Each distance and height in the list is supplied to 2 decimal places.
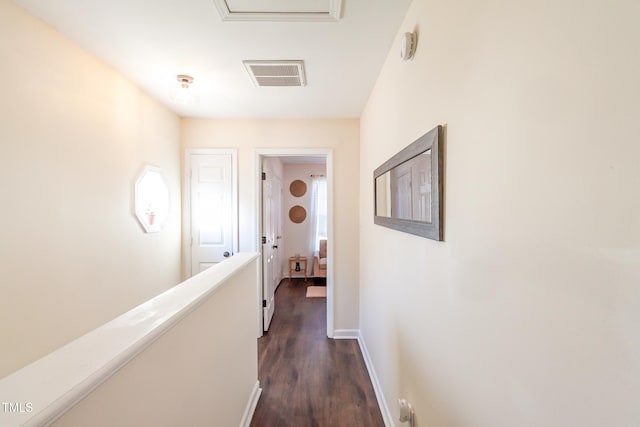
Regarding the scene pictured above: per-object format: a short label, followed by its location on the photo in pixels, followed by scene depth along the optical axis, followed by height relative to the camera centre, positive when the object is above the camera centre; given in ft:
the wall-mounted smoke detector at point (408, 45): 4.50 +2.77
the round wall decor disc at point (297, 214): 19.06 -0.09
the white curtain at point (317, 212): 18.80 +0.04
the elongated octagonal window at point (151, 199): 7.81 +0.42
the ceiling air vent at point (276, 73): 6.53 +3.52
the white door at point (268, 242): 10.83 -1.21
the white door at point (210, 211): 10.35 +0.07
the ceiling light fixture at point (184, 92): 7.10 +3.25
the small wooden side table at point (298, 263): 18.25 -3.43
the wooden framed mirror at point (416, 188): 3.55 +0.40
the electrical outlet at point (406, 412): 4.54 -3.34
